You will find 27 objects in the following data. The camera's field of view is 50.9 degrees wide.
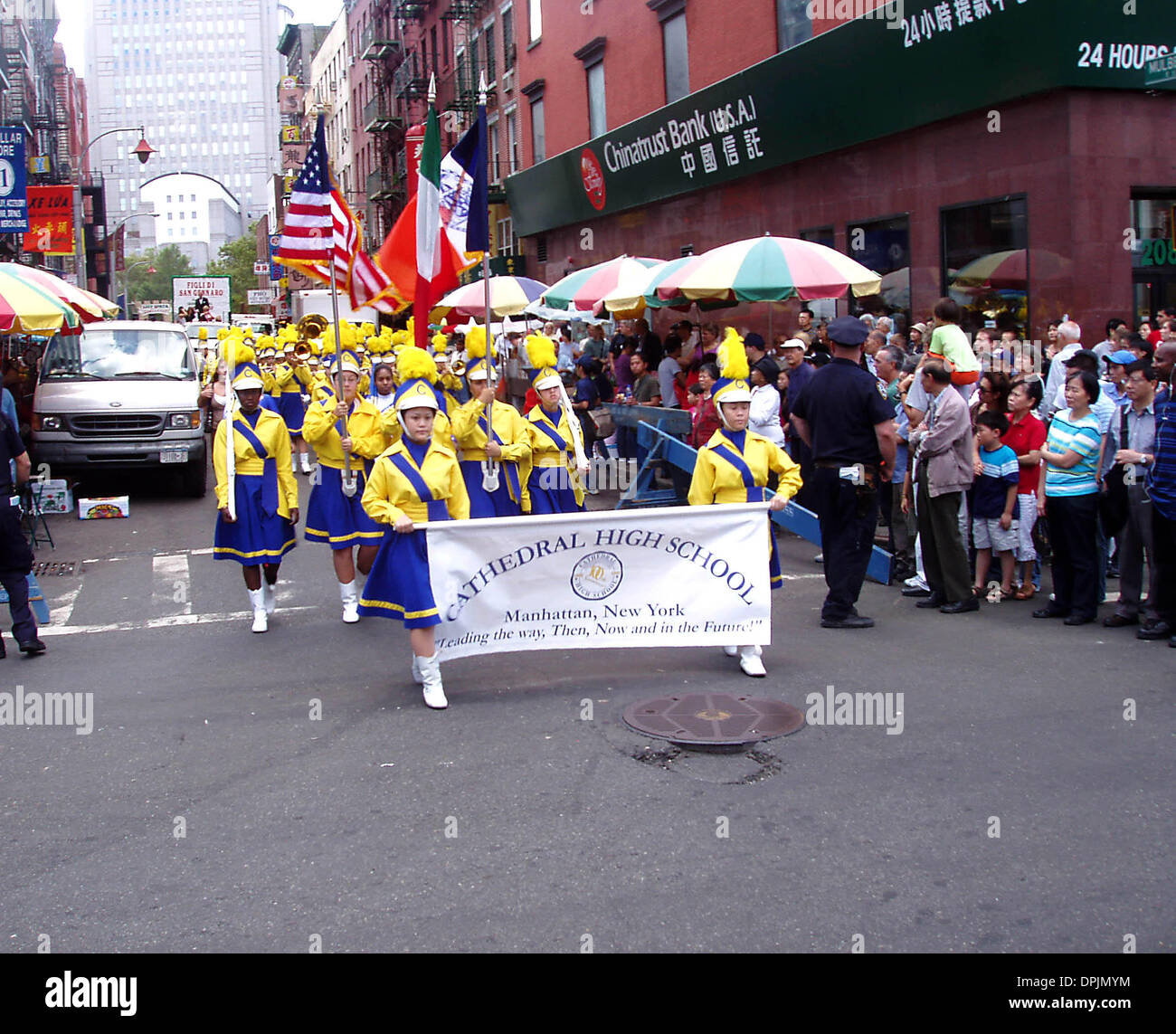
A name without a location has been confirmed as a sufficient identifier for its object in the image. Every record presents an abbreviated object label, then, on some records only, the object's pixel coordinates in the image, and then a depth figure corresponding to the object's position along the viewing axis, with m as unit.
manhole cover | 6.04
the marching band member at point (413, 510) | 6.65
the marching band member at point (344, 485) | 8.87
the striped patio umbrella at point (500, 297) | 18.19
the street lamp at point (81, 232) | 35.75
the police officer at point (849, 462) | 8.38
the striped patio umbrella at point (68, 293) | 13.62
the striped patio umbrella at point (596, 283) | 15.59
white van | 15.52
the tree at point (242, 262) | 110.75
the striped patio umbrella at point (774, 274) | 12.17
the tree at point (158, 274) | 140.50
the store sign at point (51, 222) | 29.27
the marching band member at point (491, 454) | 8.56
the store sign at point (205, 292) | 59.50
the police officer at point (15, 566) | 8.12
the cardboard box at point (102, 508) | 14.80
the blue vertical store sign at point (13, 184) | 20.67
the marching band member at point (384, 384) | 11.30
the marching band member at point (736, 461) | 7.43
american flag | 9.80
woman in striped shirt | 8.32
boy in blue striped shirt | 9.14
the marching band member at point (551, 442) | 9.01
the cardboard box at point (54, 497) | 14.37
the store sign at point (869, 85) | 13.35
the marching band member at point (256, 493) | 8.69
